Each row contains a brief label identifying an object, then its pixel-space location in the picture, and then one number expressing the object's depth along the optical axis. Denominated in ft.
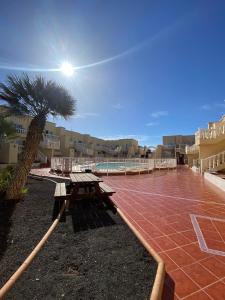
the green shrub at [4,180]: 16.05
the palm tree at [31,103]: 15.45
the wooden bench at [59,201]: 12.45
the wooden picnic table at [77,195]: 13.68
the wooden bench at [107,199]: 14.66
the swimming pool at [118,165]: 42.65
